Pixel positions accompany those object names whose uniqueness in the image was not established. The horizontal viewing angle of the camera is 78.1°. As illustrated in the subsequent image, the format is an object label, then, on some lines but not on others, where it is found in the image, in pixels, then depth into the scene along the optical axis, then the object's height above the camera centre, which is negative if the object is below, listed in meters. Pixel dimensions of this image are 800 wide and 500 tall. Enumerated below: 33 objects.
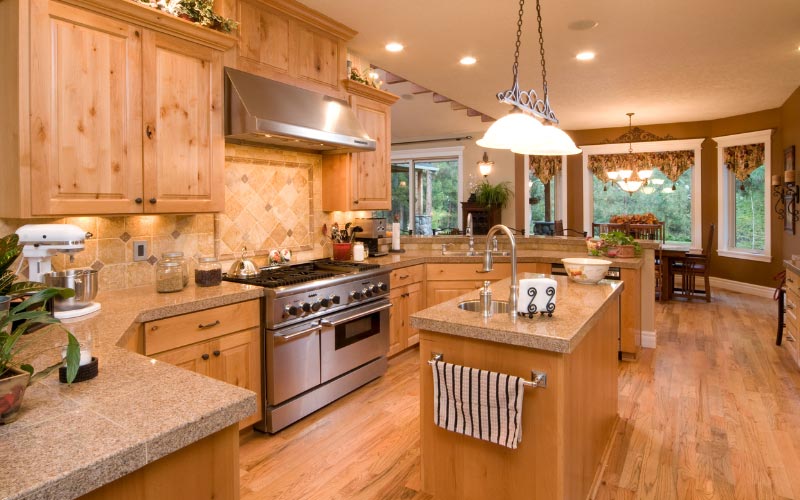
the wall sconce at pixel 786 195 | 6.15 +0.58
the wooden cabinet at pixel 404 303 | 4.14 -0.54
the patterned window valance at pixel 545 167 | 9.30 +1.41
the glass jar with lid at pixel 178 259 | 2.72 -0.09
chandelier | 7.80 +1.01
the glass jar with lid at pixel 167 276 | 2.66 -0.18
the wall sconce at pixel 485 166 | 9.14 +1.40
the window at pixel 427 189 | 10.29 +1.12
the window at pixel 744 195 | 7.50 +0.72
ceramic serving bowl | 2.82 -0.17
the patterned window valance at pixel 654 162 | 8.45 +1.39
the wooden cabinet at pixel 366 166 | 4.07 +0.65
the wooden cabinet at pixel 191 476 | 0.99 -0.50
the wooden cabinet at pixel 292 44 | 3.16 +1.39
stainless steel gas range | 2.90 -0.60
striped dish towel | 1.87 -0.64
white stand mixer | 1.93 +0.00
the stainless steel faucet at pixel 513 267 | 2.12 -0.11
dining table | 7.00 -0.43
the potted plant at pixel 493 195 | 9.32 +0.88
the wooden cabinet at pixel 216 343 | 2.36 -0.52
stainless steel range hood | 2.92 +0.81
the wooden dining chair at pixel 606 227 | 7.68 +0.23
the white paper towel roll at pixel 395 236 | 4.81 +0.06
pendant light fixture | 2.17 +0.49
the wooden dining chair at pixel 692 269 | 6.93 -0.42
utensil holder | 4.08 -0.07
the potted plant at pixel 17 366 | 1.00 -0.27
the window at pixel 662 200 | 8.43 +0.73
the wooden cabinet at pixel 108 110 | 2.11 +0.65
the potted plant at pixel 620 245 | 4.46 -0.04
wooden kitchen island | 1.86 -0.66
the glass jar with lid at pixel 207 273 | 2.89 -0.18
